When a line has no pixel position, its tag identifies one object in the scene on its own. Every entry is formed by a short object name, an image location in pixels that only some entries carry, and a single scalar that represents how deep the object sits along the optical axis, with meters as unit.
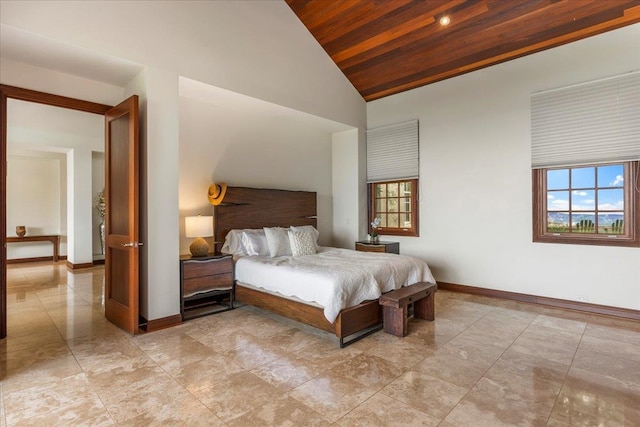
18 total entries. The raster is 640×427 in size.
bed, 3.08
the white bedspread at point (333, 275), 3.02
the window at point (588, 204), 3.73
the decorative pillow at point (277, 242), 4.47
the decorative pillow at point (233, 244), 4.50
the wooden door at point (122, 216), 3.25
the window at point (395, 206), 5.58
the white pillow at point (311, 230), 4.85
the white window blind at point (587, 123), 3.68
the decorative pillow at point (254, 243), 4.47
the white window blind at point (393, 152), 5.52
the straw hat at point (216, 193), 4.53
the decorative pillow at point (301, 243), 4.55
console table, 7.32
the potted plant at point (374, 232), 5.84
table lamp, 3.97
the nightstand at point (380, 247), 5.45
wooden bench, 3.19
